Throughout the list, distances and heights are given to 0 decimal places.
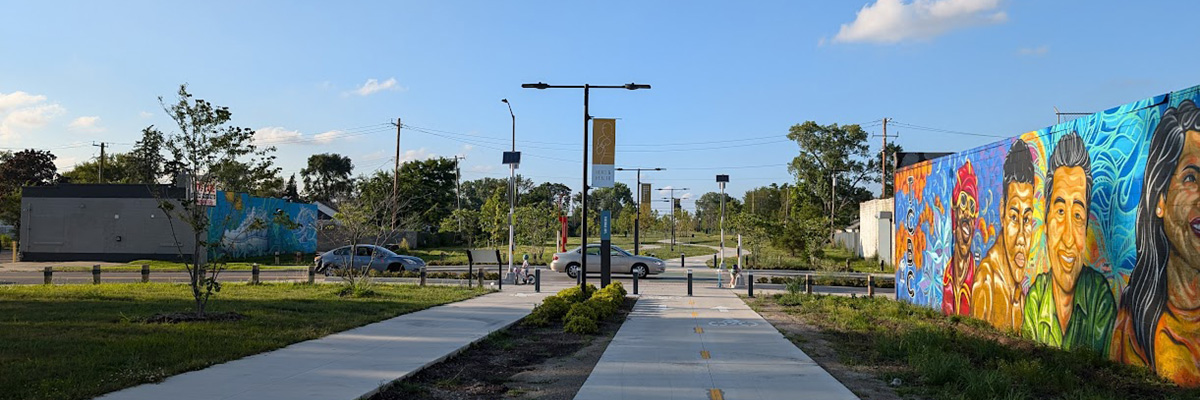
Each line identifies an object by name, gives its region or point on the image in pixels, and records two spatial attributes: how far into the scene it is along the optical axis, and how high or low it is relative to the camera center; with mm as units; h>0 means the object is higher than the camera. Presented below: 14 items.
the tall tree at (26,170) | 70062 +5565
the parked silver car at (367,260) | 30422 -956
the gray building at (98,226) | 42125 +353
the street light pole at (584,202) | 19406 +877
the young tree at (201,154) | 14398 +1469
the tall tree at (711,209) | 101488 +4933
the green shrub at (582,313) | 14463 -1358
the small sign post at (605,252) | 22312 -388
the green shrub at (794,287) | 21875 -1302
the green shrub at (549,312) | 15195 -1438
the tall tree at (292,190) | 97556 +5818
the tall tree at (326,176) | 116688 +8649
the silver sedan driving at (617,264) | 31625 -1009
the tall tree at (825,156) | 70250 +7410
